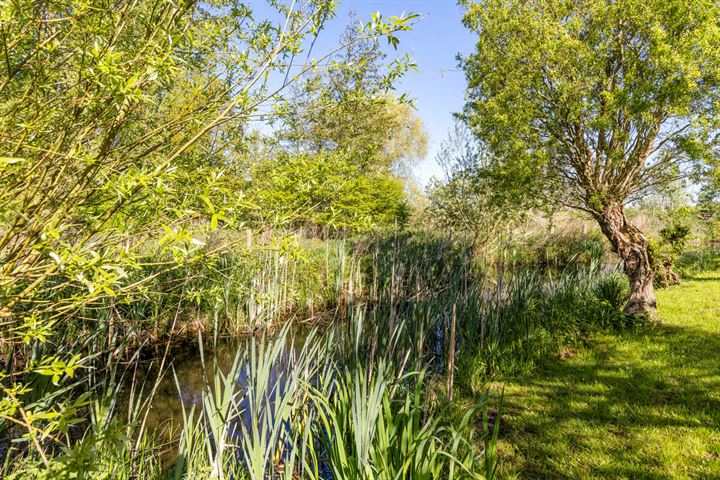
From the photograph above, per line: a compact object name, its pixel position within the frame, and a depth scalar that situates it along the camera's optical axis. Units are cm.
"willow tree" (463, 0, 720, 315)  568
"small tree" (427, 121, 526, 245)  1204
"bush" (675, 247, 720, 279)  1167
